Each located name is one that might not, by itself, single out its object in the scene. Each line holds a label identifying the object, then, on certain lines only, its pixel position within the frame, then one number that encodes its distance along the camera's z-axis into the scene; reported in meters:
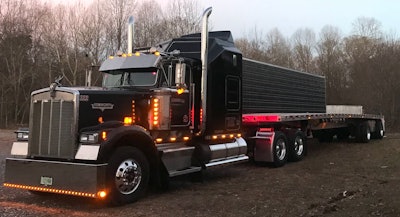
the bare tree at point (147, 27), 38.72
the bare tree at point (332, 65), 45.53
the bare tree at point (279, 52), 51.09
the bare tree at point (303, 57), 51.78
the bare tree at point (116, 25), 39.22
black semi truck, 7.74
